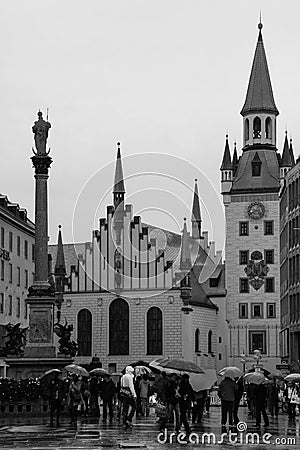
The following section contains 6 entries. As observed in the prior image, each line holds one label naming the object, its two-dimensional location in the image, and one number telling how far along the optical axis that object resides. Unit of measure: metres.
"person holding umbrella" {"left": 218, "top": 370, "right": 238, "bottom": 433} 30.09
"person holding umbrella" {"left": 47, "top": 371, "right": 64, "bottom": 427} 32.84
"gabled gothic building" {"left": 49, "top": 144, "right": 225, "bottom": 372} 96.50
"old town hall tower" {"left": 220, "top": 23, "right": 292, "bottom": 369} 109.19
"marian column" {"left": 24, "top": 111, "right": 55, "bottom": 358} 42.62
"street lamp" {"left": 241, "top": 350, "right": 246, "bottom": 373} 105.25
